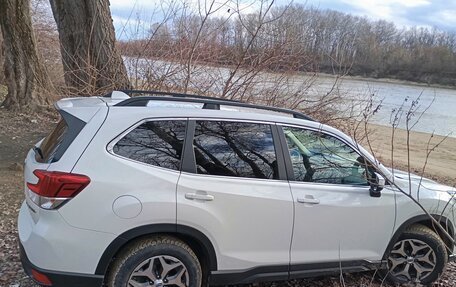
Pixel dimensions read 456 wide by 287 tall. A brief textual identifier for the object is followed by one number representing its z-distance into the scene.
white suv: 2.86
